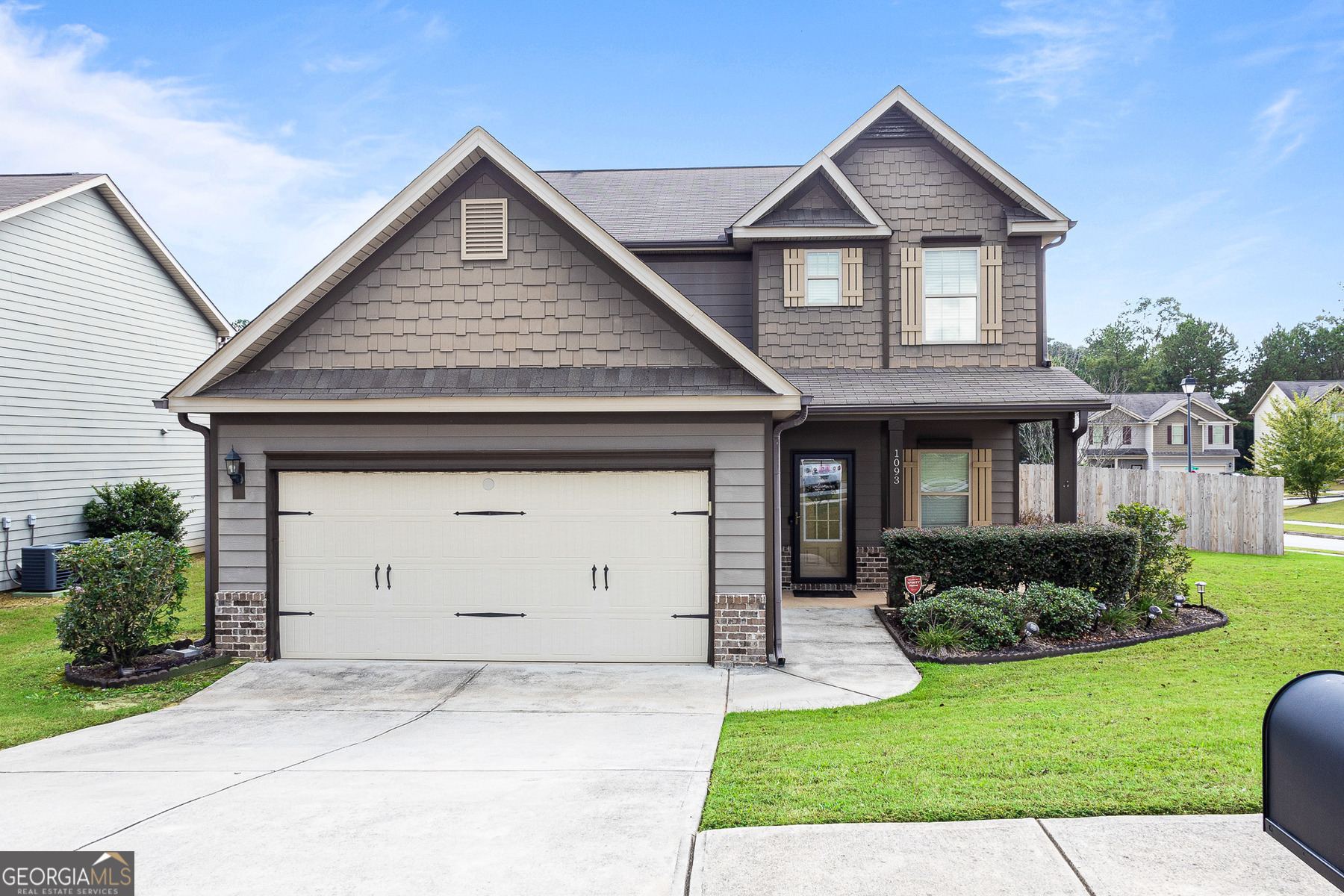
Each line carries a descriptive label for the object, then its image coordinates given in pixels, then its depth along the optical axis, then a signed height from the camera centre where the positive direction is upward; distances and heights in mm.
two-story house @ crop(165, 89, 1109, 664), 8062 +139
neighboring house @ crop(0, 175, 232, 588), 13477 +2299
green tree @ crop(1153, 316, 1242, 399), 60719 +8383
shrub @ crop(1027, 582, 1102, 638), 8484 -1774
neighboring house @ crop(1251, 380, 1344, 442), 45031 +4125
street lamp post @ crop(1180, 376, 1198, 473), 20444 +2022
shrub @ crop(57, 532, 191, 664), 7668 -1424
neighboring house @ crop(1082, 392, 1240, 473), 40938 +1298
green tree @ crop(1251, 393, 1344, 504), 28844 +498
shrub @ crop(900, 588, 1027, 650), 8172 -1771
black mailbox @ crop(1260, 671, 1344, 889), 2963 -1317
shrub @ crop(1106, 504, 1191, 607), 9578 -1284
